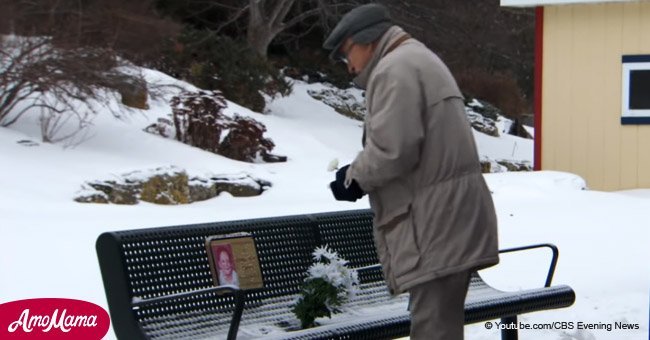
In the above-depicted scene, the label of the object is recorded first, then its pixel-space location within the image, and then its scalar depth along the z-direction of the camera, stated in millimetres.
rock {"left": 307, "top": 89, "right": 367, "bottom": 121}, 22359
